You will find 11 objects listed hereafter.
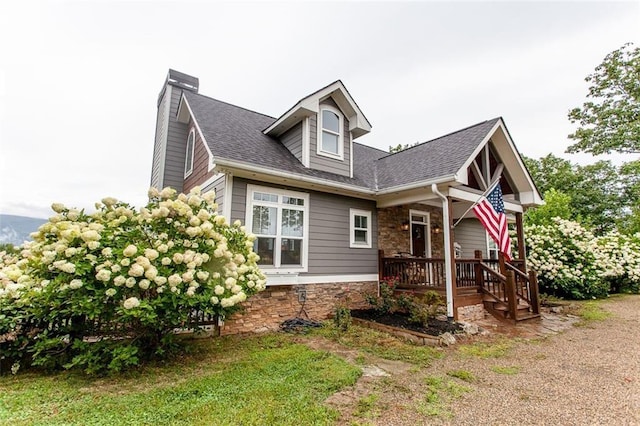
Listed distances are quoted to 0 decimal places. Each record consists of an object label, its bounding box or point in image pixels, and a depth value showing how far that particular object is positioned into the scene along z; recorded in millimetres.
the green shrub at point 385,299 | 7410
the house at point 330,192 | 6789
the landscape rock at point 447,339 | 5498
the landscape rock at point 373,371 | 4043
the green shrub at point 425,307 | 6375
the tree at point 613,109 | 14016
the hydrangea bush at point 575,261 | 11438
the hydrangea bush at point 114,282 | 3676
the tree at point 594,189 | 21609
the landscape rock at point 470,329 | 6187
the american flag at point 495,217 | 6758
